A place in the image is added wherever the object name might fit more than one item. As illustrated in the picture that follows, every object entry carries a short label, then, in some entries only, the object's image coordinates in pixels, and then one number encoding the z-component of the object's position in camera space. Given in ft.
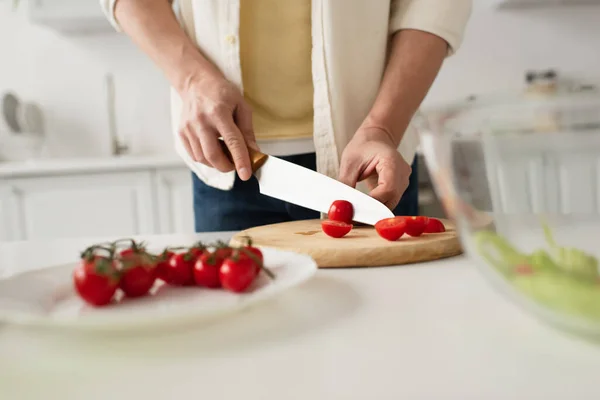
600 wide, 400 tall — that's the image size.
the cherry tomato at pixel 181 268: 1.49
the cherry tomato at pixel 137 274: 1.34
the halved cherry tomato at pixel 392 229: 2.22
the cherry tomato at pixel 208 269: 1.46
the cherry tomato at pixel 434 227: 2.42
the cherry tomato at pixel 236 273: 1.39
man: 2.97
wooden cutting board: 2.04
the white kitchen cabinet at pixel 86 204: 6.76
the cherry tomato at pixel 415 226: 2.29
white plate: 1.17
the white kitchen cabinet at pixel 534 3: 7.68
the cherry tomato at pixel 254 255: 1.46
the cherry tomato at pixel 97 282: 1.29
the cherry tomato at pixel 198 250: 1.56
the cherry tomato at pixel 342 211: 2.62
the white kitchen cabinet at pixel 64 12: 7.38
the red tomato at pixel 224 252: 1.49
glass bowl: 1.05
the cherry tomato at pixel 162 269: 1.47
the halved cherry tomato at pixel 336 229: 2.40
